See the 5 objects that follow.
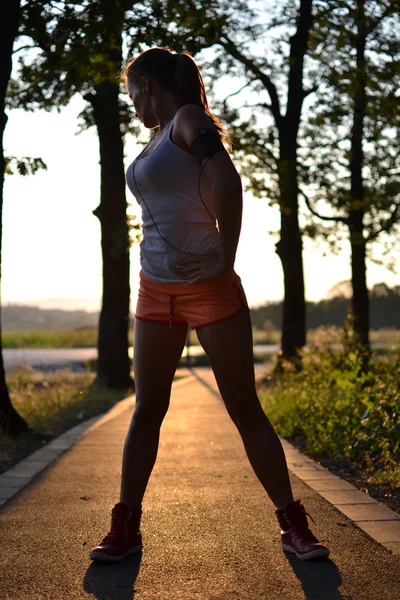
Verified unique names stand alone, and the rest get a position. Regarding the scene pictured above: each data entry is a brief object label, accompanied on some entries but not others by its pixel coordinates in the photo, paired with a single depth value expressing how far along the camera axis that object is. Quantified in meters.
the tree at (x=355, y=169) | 18.14
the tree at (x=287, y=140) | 18.56
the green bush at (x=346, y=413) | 6.06
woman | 3.46
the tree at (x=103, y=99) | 7.74
